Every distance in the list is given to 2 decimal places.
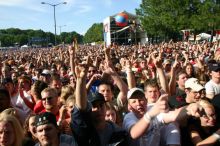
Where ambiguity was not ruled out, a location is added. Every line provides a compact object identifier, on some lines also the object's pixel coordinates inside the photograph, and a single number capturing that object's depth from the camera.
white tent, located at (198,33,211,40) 34.58
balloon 32.10
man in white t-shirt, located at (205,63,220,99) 4.24
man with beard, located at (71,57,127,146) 2.39
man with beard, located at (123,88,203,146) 2.02
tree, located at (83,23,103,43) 89.31
